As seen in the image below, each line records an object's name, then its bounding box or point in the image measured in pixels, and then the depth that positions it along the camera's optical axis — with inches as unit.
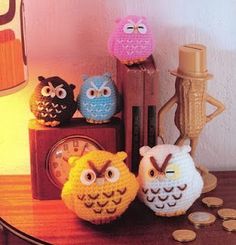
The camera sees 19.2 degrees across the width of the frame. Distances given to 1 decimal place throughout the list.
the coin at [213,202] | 33.2
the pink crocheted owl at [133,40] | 33.1
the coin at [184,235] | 30.2
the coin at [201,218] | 31.5
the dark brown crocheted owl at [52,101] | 32.8
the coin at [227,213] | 32.0
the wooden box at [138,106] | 32.3
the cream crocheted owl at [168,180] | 31.0
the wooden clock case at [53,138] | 33.3
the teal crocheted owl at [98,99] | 33.0
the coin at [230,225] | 31.0
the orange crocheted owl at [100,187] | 30.3
